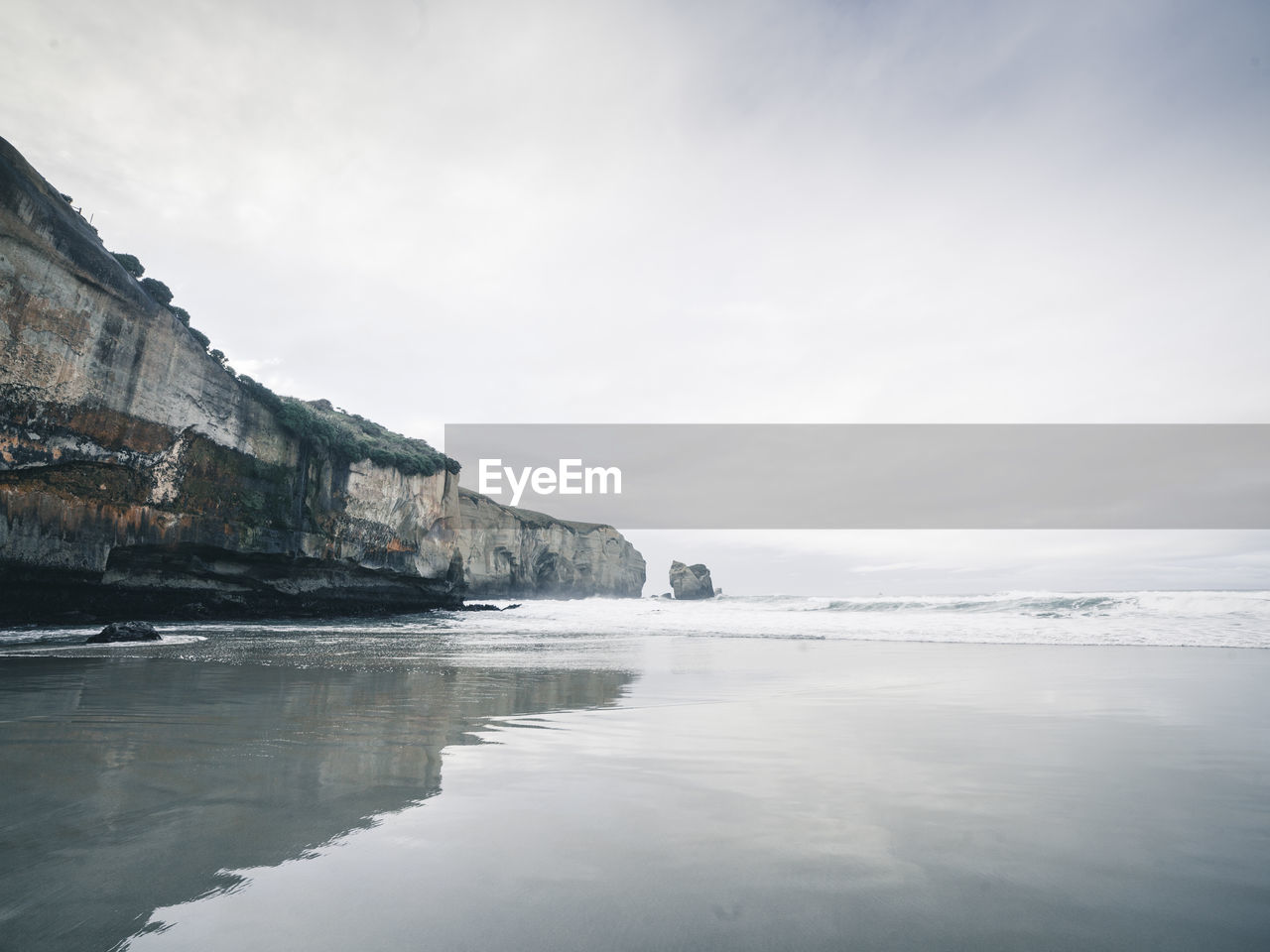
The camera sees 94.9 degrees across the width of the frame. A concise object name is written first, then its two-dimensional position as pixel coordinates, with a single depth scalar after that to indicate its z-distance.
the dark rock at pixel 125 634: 10.42
